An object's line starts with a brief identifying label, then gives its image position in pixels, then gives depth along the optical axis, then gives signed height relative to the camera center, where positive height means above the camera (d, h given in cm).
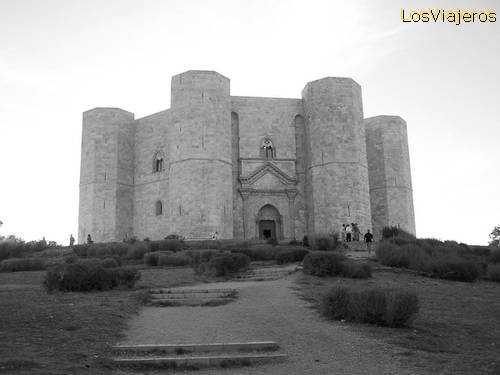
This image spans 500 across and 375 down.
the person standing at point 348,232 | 2873 +146
